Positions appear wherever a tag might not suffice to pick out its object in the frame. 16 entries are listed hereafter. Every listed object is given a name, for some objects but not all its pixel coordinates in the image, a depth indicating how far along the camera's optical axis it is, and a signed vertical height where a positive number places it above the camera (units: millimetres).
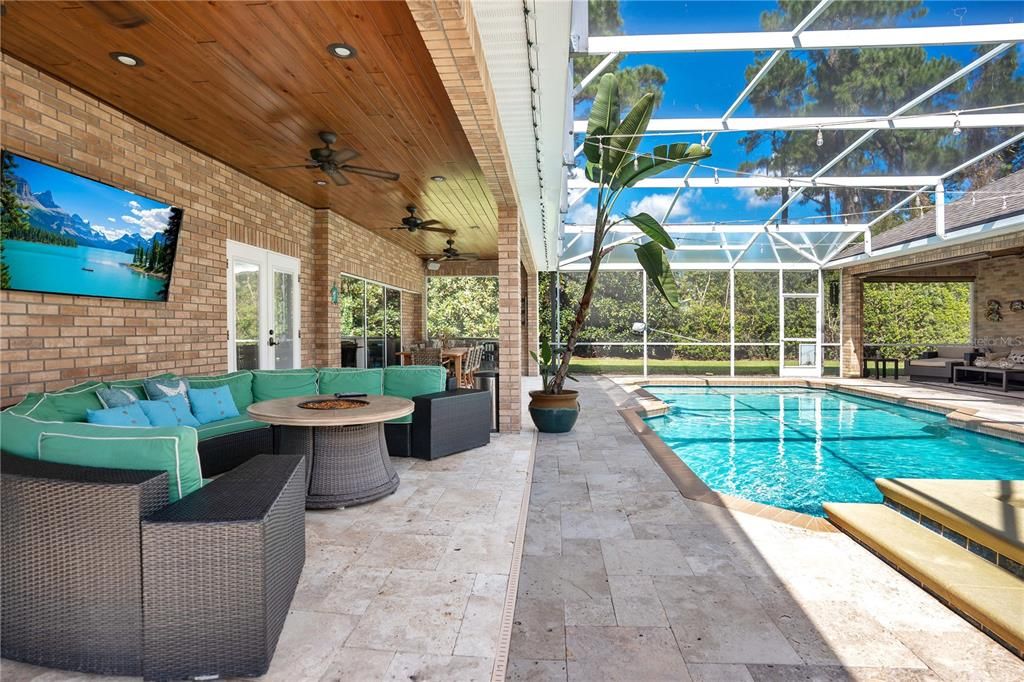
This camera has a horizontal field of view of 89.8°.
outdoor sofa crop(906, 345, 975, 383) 11453 -674
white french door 5801 +336
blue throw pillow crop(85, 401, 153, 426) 3279 -520
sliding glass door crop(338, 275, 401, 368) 8578 +251
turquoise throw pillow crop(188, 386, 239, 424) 4219 -571
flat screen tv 3264 +744
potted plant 5105 +1778
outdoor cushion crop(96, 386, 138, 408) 3494 -414
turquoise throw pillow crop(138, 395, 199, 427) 3730 -563
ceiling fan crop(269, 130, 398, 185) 4414 +1531
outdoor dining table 9031 -385
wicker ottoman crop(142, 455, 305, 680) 1746 -879
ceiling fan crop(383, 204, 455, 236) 6970 +1543
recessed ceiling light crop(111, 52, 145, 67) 3285 +1799
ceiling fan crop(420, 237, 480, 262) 9291 +1603
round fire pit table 3494 -784
